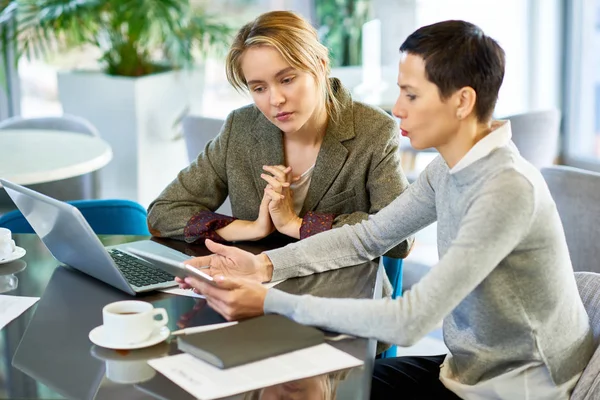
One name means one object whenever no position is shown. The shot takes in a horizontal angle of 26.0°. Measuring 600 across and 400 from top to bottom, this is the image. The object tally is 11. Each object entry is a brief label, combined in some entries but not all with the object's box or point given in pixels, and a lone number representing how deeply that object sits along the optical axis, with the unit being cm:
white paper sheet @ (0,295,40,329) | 229
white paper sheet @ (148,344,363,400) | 198
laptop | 233
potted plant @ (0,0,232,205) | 546
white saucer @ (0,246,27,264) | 261
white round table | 360
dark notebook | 205
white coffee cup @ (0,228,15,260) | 262
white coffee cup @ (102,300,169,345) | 212
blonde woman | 274
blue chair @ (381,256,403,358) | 299
